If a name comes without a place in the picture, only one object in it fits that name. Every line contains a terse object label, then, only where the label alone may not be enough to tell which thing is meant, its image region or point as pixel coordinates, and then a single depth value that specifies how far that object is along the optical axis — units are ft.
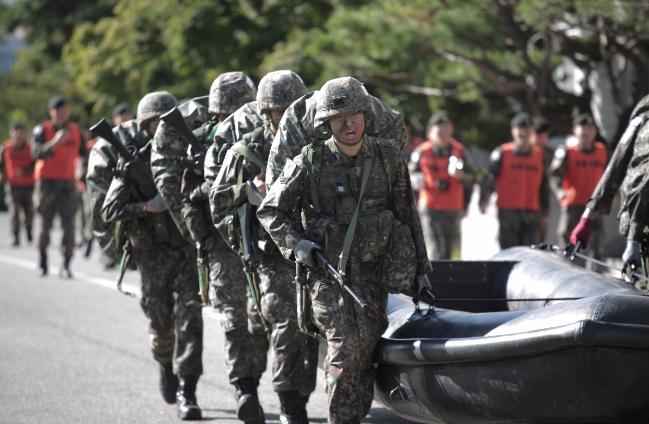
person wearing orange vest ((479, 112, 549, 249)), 92.70
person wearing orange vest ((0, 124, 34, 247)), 138.14
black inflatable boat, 37.79
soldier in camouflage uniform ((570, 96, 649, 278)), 55.27
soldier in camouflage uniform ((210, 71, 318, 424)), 48.31
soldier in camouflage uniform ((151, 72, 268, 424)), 51.67
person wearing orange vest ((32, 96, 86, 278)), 112.67
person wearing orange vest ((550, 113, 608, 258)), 92.60
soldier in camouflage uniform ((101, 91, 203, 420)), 58.47
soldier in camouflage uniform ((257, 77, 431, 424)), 43.68
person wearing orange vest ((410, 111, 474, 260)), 97.44
